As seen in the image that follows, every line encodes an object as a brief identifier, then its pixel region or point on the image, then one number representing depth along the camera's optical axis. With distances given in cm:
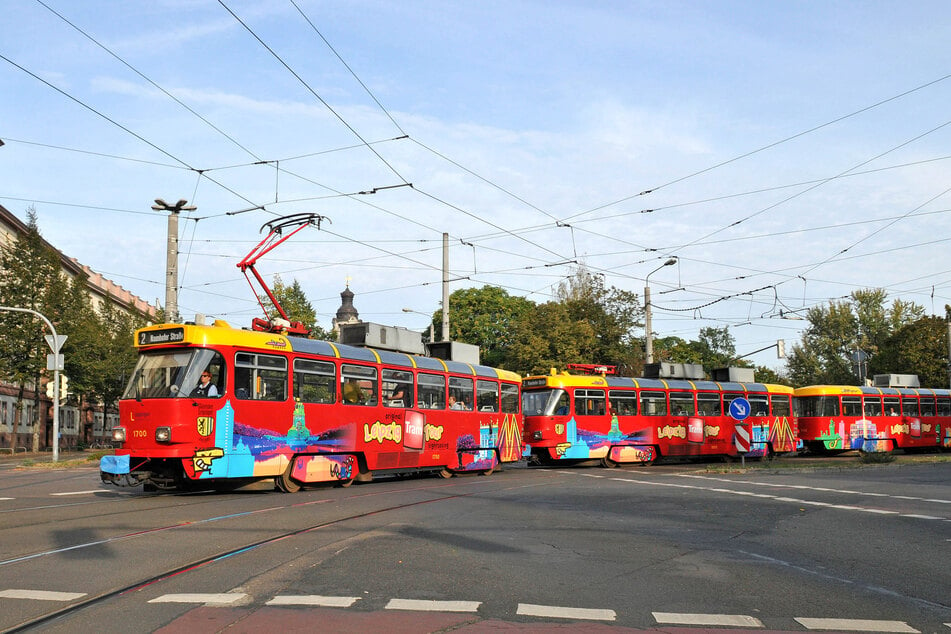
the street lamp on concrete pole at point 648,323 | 3703
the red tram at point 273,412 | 1477
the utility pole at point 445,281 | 3112
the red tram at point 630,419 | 2734
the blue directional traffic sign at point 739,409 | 2542
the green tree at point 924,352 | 6906
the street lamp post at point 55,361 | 2769
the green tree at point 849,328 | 8331
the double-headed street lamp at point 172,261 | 2264
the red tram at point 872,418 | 3872
